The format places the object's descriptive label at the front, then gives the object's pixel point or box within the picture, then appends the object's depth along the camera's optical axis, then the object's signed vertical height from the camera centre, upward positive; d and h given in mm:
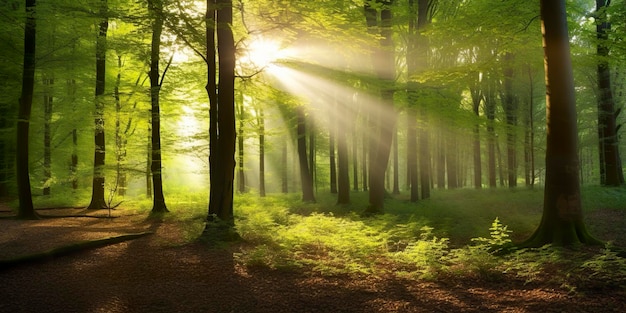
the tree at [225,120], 10391 +1626
